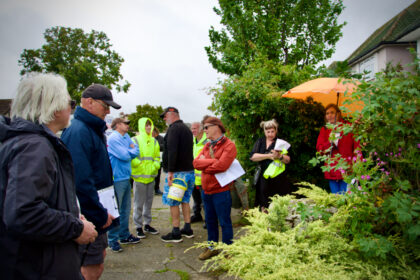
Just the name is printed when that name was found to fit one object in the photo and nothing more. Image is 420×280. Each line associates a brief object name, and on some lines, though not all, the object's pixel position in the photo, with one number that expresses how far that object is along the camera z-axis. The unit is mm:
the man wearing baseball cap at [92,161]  2178
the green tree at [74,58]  25702
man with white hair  1351
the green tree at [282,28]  11516
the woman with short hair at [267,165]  4254
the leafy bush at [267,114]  5410
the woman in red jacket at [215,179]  3711
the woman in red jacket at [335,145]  4133
